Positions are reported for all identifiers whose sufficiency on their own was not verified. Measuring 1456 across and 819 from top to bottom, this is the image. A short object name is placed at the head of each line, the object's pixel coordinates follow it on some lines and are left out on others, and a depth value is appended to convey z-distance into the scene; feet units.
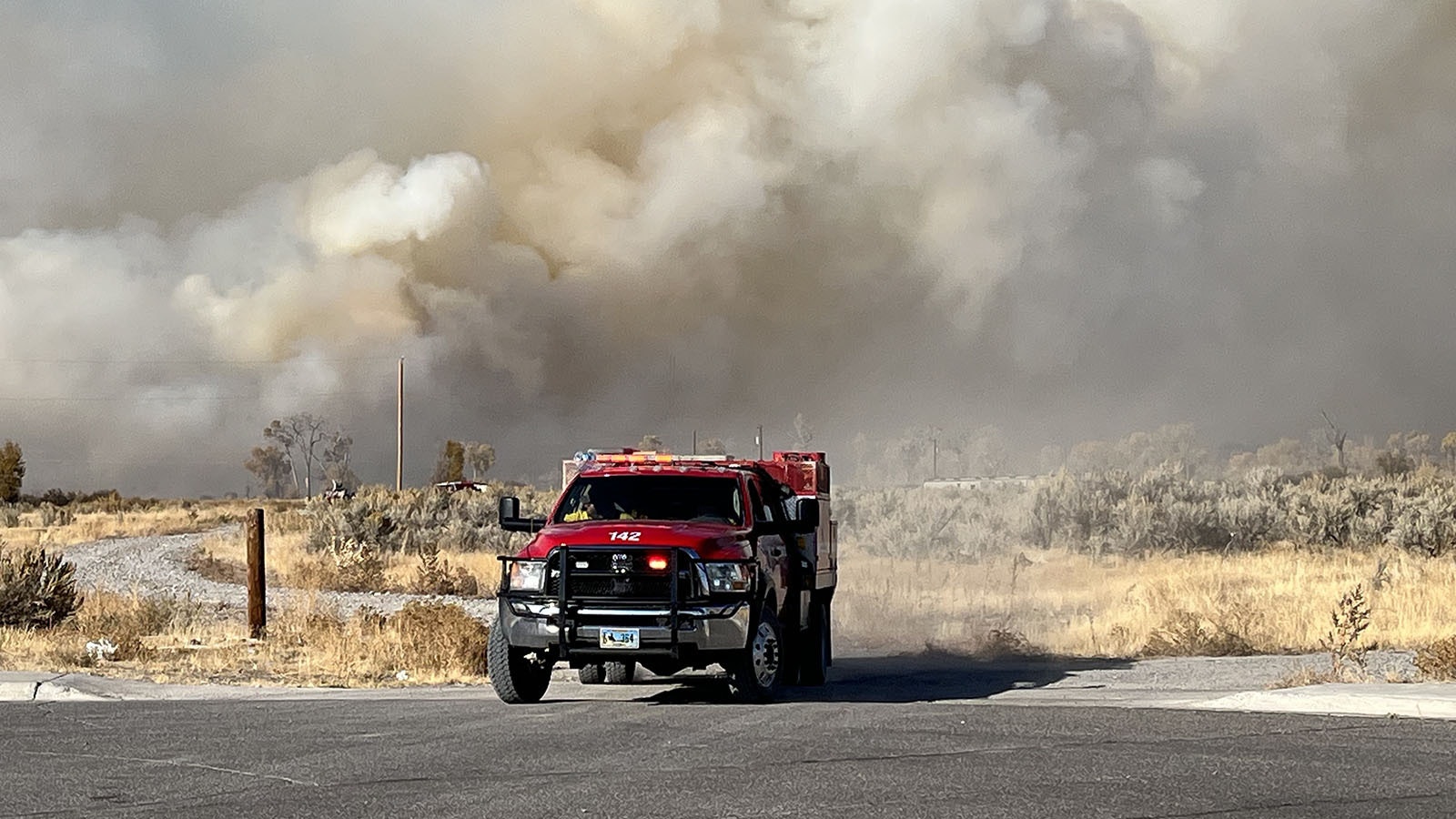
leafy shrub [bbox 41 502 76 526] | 241.14
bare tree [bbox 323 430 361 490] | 536.01
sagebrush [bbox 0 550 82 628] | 76.02
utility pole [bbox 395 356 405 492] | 260.21
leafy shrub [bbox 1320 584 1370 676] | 53.62
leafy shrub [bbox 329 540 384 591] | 111.96
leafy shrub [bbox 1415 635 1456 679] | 53.62
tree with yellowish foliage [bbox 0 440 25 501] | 370.73
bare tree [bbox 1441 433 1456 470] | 420.11
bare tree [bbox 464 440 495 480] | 526.57
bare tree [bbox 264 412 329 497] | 557.74
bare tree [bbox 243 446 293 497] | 603.67
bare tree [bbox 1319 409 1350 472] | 252.69
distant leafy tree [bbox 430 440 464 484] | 408.46
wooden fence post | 72.79
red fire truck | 47.34
